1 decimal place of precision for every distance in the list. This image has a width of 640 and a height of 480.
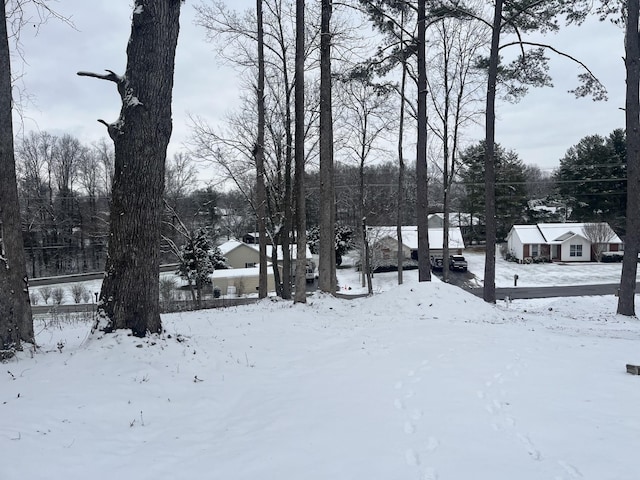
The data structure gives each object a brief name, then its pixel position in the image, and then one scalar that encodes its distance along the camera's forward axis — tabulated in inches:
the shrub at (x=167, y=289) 921.0
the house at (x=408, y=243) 1445.6
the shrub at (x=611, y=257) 1493.6
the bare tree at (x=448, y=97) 808.3
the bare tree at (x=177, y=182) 1170.2
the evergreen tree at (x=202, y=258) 1019.4
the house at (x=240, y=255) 1496.3
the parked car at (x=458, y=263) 1382.0
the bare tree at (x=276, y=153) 584.1
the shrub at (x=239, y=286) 1118.4
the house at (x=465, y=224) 1830.7
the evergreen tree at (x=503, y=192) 1633.9
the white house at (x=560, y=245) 1529.3
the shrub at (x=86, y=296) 1043.4
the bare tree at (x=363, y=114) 739.4
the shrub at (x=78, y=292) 1024.9
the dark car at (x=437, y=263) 1481.3
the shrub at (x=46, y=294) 993.1
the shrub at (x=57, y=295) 988.9
